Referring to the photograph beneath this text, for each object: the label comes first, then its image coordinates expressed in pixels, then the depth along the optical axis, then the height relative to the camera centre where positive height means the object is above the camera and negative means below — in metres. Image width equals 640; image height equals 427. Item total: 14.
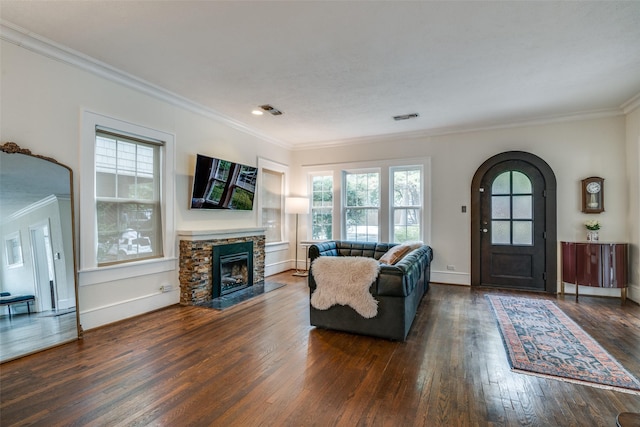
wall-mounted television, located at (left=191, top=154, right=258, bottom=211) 4.30 +0.45
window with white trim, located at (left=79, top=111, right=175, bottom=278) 3.18 +0.17
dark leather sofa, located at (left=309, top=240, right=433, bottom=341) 2.89 -0.93
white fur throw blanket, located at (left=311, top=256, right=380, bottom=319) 2.99 -0.69
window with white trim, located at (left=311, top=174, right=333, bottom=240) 6.53 +0.15
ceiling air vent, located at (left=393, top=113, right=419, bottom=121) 4.73 +1.50
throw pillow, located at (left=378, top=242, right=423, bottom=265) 4.11 -0.54
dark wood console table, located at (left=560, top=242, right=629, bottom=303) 4.22 -0.71
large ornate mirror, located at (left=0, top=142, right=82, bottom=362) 2.54 -0.35
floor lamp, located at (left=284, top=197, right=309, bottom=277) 6.21 +0.17
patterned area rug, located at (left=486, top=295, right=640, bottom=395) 2.28 -1.20
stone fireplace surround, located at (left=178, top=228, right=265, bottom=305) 4.10 -0.66
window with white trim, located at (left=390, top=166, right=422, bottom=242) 5.75 +0.20
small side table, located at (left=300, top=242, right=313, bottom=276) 6.33 -0.89
